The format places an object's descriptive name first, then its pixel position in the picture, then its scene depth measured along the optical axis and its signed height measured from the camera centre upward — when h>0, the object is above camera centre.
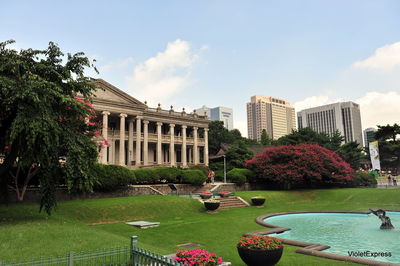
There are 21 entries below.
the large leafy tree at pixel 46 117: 14.21 +3.18
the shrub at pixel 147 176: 32.25 +0.01
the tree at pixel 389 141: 49.19 +4.98
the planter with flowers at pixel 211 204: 24.62 -2.36
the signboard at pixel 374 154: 37.98 +2.23
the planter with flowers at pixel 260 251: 9.41 -2.39
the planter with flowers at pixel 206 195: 28.12 -1.85
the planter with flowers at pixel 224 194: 30.45 -1.93
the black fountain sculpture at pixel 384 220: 18.27 -2.88
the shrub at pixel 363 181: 45.03 -1.30
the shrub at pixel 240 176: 39.38 -0.19
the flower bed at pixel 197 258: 7.59 -2.10
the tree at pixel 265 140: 93.20 +10.43
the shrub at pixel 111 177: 26.55 -0.01
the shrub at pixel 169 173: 34.68 +0.29
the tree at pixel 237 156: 52.74 +3.26
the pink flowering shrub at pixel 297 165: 37.56 +1.00
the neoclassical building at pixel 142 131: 44.19 +7.43
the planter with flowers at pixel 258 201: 29.08 -2.56
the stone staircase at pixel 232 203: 27.82 -2.67
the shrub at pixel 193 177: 36.06 -0.21
